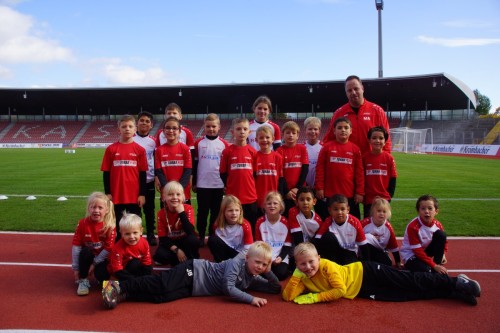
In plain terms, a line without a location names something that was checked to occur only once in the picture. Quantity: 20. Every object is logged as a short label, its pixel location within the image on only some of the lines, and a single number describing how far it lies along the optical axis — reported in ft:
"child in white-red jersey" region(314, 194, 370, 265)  13.67
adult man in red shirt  16.52
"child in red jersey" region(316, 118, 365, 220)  15.61
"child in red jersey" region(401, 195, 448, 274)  13.24
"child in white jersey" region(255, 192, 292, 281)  14.30
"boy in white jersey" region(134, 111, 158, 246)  18.71
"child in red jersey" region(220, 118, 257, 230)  15.89
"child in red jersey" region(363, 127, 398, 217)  15.57
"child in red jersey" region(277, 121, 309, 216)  16.35
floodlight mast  146.41
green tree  271.98
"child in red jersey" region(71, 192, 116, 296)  12.85
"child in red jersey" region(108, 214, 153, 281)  12.44
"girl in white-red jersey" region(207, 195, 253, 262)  14.14
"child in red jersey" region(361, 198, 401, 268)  14.21
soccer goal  115.65
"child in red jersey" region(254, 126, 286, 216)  16.03
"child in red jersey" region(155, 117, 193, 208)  16.93
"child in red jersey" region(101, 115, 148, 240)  16.16
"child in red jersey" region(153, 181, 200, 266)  14.33
